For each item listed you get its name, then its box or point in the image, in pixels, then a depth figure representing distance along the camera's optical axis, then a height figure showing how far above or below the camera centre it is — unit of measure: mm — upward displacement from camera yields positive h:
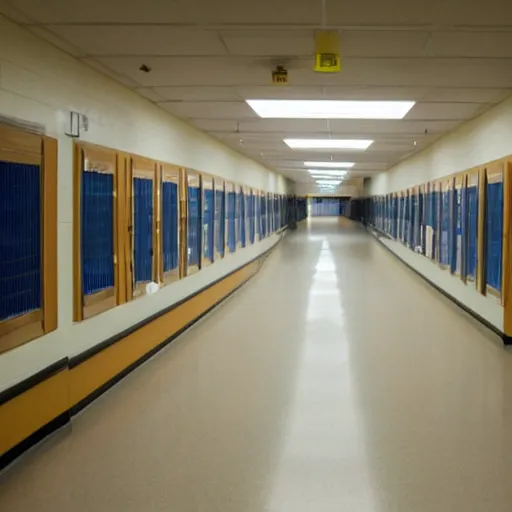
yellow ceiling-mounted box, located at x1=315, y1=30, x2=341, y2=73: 4125 +1059
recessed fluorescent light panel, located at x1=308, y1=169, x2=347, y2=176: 21934 +1610
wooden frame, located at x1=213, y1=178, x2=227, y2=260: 10312 -6
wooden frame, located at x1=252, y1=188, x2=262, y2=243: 16298 +46
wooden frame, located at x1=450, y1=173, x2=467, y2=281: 9062 -70
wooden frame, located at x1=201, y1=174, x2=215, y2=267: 9273 +182
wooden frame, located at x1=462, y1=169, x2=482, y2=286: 8211 -64
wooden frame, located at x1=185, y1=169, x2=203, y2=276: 8422 +122
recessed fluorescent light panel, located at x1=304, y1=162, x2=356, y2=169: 17977 +1515
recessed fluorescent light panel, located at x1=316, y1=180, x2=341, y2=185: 33022 +1879
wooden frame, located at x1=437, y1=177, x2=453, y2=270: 9984 +70
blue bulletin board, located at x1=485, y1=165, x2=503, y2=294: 7234 -135
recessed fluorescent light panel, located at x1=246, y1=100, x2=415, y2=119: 7301 +1294
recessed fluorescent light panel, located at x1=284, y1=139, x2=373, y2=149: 11508 +1374
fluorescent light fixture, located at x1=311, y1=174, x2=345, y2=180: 26409 +1733
